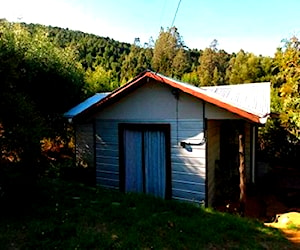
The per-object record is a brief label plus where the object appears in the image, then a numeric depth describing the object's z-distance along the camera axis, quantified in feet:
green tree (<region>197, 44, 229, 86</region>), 143.20
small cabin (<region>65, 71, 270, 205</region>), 28.99
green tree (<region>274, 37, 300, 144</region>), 36.83
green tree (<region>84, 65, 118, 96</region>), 73.58
